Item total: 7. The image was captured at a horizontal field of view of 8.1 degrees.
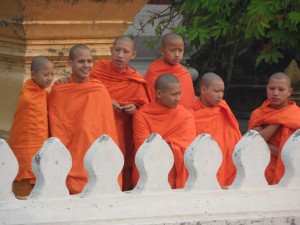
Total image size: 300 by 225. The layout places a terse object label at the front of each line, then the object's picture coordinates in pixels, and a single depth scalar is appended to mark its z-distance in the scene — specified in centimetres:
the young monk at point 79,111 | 1298
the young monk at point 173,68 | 1414
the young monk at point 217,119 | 1360
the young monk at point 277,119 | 1347
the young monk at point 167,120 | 1318
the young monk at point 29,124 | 1264
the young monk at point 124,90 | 1381
